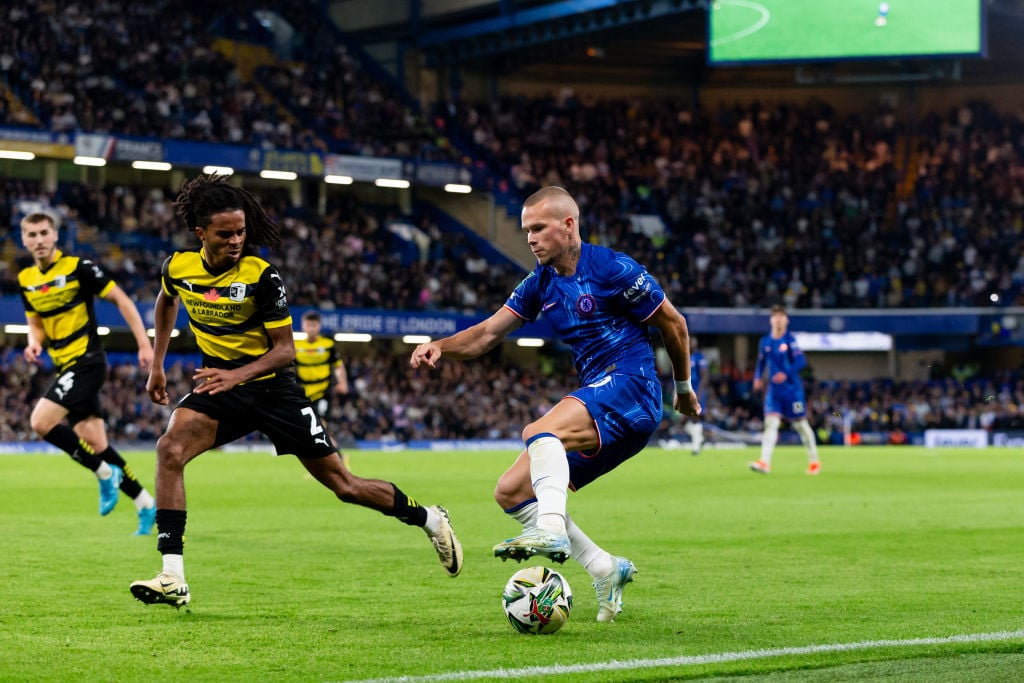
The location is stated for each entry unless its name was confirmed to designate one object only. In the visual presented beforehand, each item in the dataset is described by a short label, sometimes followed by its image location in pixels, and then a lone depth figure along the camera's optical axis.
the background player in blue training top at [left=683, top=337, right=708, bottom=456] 30.88
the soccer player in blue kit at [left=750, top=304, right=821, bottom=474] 22.28
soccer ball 6.73
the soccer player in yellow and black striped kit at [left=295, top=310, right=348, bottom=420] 21.08
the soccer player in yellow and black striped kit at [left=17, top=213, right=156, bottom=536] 11.79
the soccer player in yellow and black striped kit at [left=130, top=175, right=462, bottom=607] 7.60
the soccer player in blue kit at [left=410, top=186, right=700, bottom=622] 6.82
